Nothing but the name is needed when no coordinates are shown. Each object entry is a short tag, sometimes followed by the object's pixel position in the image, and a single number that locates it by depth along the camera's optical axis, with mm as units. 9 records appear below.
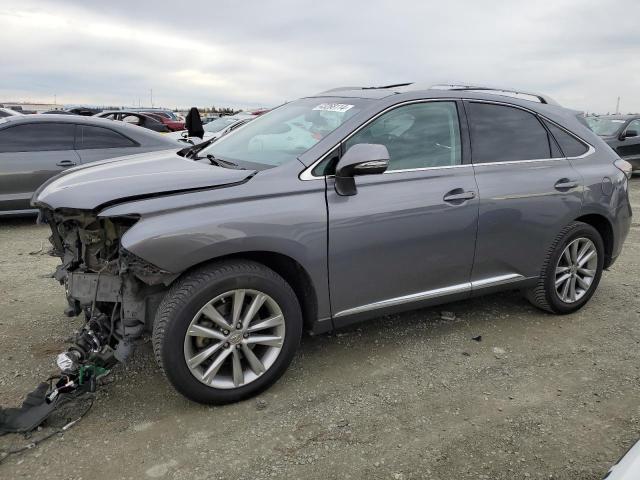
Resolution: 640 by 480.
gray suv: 2648
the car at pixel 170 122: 20734
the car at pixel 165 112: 23684
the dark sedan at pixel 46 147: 6406
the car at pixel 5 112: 14297
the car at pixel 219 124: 12412
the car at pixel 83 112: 16278
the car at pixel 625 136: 12898
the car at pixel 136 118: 14362
